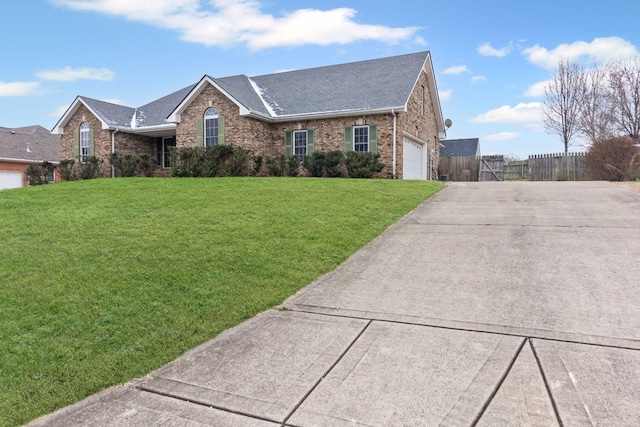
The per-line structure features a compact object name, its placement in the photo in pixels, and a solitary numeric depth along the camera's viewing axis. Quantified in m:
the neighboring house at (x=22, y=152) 28.08
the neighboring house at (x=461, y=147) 40.19
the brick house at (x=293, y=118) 18.37
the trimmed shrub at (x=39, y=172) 21.52
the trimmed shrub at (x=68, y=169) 22.28
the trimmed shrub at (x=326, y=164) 17.76
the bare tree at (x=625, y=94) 28.69
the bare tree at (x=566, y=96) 31.34
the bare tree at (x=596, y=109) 30.12
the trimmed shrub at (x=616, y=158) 16.50
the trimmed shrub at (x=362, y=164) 17.34
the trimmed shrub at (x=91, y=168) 21.44
